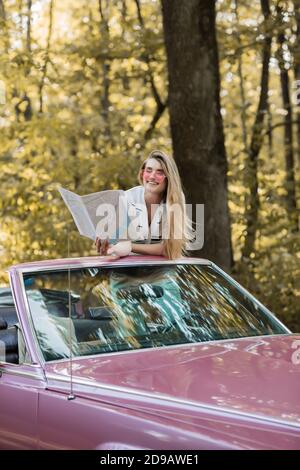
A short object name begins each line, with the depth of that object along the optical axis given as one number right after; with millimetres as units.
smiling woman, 9755
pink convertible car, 6087
